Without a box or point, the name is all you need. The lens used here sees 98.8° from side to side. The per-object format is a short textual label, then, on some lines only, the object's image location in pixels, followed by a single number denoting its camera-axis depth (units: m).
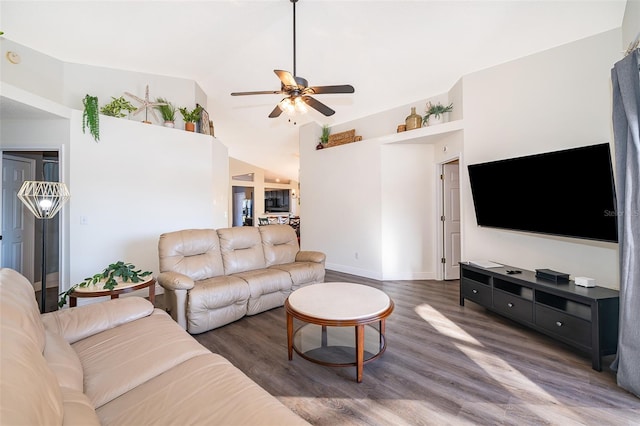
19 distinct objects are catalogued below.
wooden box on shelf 5.28
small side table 2.27
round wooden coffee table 1.96
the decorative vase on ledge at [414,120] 4.30
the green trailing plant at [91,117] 3.40
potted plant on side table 2.41
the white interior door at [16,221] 3.64
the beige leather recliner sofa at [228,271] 2.64
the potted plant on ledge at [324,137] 5.67
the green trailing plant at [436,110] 4.05
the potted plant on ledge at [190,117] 4.36
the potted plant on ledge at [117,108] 3.70
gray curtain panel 1.83
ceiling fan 2.56
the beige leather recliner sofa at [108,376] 0.82
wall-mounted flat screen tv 2.29
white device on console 2.36
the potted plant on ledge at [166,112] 4.16
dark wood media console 2.10
